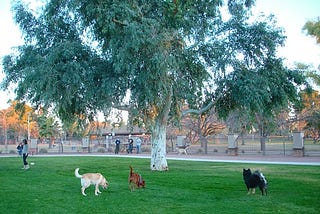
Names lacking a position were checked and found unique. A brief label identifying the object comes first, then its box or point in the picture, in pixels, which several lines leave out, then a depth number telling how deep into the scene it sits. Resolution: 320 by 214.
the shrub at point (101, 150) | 47.03
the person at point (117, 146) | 42.17
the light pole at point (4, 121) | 82.50
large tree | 17.42
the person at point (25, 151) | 22.61
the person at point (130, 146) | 41.84
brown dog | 13.15
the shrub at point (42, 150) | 47.88
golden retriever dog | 12.34
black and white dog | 11.74
